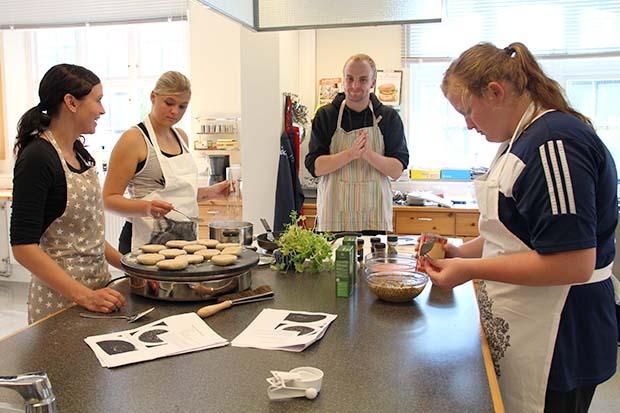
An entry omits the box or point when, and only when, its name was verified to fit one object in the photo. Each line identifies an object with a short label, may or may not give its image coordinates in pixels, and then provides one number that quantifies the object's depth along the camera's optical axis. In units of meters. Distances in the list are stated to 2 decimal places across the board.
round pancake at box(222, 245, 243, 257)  1.75
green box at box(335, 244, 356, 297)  1.64
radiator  4.84
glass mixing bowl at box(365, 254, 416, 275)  1.77
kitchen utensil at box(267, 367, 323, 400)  1.04
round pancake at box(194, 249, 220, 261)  1.71
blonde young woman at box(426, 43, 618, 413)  1.18
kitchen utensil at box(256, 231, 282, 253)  2.18
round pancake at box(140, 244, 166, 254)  1.75
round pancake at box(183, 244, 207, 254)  1.77
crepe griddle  1.56
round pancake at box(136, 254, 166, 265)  1.63
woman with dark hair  1.52
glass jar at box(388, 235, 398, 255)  2.04
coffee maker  4.50
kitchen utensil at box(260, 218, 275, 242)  2.26
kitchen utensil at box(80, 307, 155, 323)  1.47
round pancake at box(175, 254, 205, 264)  1.63
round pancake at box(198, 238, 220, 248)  1.85
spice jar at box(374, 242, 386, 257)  1.90
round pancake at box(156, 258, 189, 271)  1.58
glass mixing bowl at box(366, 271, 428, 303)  1.58
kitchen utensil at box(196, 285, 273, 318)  1.50
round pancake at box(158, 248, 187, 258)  1.68
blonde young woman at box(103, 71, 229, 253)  2.13
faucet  0.78
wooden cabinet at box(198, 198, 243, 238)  4.02
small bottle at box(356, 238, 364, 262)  2.09
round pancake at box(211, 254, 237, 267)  1.63
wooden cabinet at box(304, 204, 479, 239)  4.06
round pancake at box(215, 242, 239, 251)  1.83
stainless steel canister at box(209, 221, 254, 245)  2.14
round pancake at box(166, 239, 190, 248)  1.82
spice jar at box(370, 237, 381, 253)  2.05
